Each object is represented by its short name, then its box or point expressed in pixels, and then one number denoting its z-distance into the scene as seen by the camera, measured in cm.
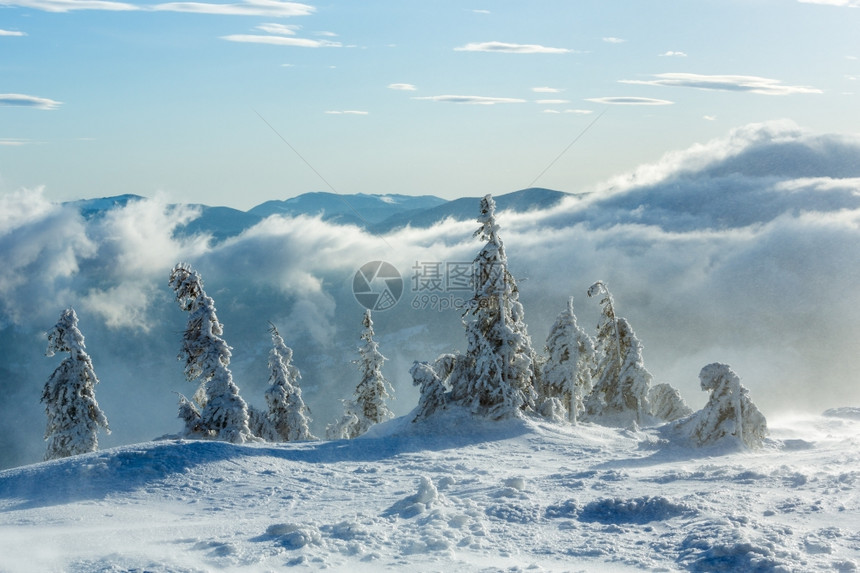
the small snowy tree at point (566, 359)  3759
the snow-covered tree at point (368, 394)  4569
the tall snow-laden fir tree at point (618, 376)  3922
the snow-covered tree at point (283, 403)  4331
